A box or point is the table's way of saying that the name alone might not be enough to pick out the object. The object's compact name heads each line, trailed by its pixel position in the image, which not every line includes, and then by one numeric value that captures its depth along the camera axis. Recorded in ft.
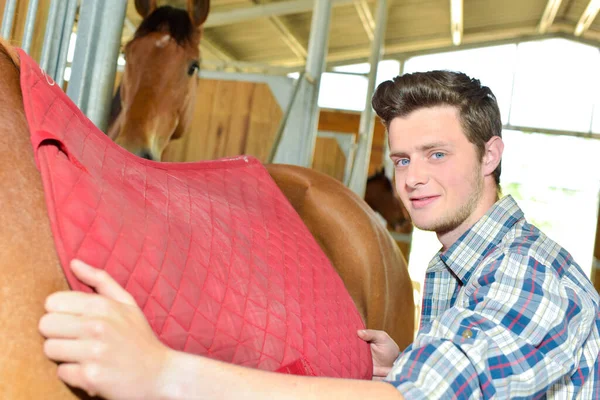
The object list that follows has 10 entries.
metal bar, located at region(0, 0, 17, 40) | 4.02
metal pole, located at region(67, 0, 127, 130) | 4.68
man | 1.84
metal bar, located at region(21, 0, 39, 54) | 4.16
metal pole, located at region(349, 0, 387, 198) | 16.79
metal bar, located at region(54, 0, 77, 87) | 4.42
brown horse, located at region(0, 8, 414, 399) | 1.94
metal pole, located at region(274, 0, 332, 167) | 9.89
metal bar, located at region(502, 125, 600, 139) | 32.71
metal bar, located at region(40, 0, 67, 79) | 4.32
